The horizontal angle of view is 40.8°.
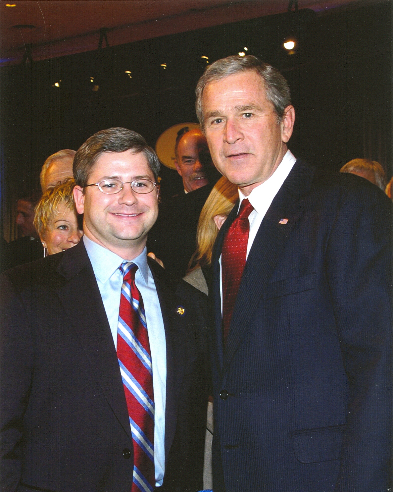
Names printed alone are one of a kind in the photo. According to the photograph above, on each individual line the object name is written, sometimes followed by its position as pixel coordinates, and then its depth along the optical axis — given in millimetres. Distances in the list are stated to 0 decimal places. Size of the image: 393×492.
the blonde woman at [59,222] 2650
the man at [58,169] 3092
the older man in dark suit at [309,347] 1486
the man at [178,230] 3082
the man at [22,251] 3375
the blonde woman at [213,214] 2662
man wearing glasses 1659
